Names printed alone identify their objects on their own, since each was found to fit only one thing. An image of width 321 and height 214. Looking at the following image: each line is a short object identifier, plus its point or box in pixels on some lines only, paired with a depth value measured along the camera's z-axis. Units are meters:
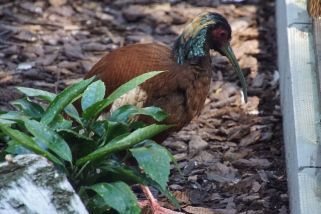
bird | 11.56
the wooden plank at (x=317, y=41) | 11.78
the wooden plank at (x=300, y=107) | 10.27
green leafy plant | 8.77
